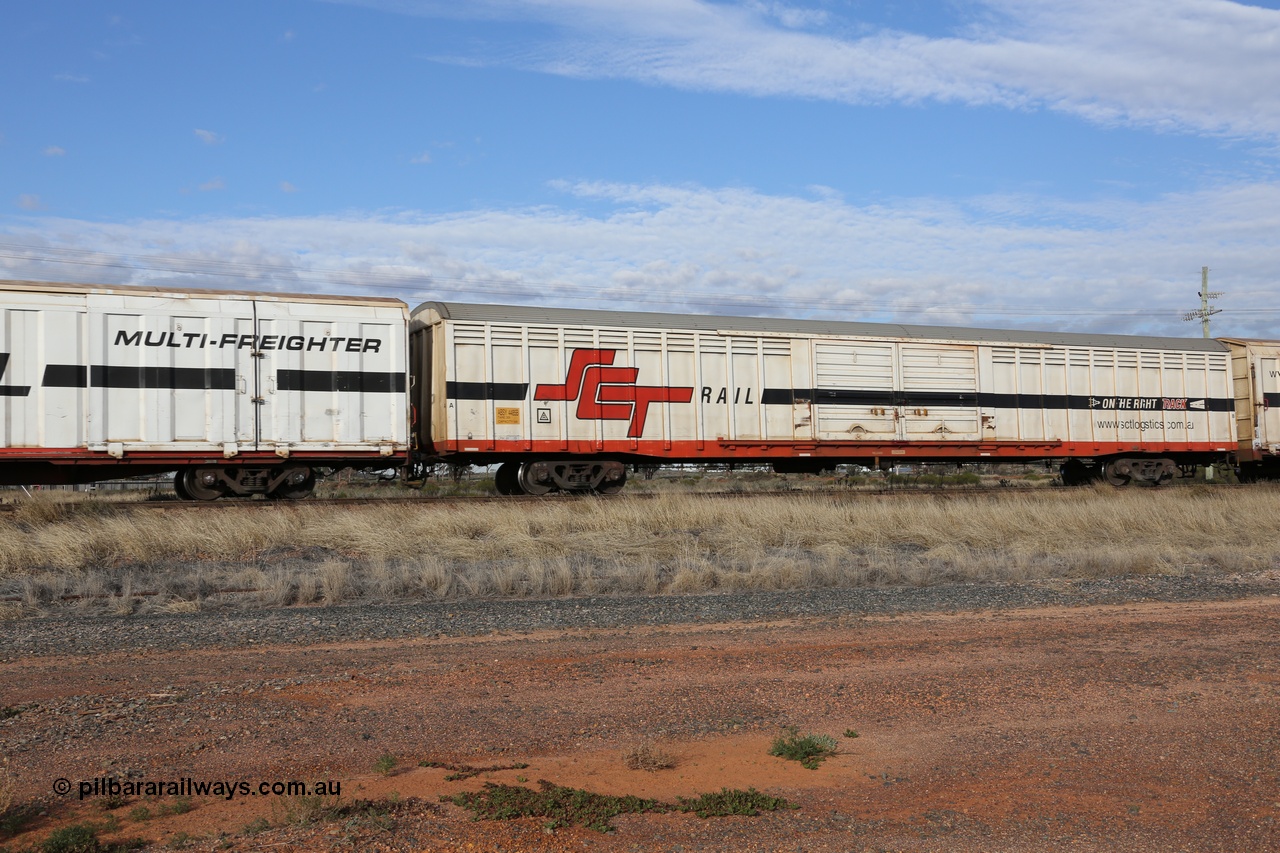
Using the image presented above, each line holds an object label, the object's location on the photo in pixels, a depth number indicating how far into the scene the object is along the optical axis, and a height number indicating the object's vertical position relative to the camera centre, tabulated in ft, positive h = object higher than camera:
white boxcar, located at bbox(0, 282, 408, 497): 46.03 +4.09
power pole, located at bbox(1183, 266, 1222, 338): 152.25 +22.31
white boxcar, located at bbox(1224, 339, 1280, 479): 72.33 +3.21
